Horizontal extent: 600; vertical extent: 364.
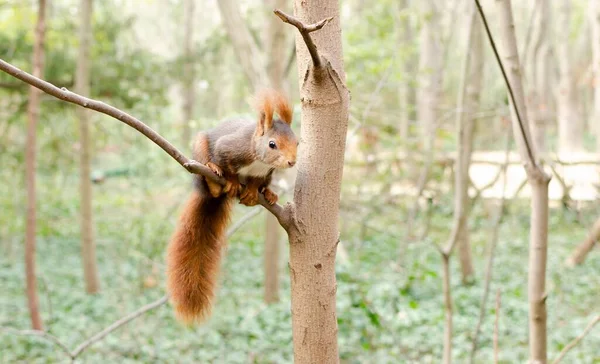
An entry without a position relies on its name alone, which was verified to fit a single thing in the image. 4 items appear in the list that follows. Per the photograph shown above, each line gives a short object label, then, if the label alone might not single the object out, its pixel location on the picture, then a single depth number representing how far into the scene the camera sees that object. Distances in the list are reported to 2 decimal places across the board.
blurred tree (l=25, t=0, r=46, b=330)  4.25
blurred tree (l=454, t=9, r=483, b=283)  4.26
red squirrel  1.71
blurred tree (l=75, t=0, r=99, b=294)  5.52
